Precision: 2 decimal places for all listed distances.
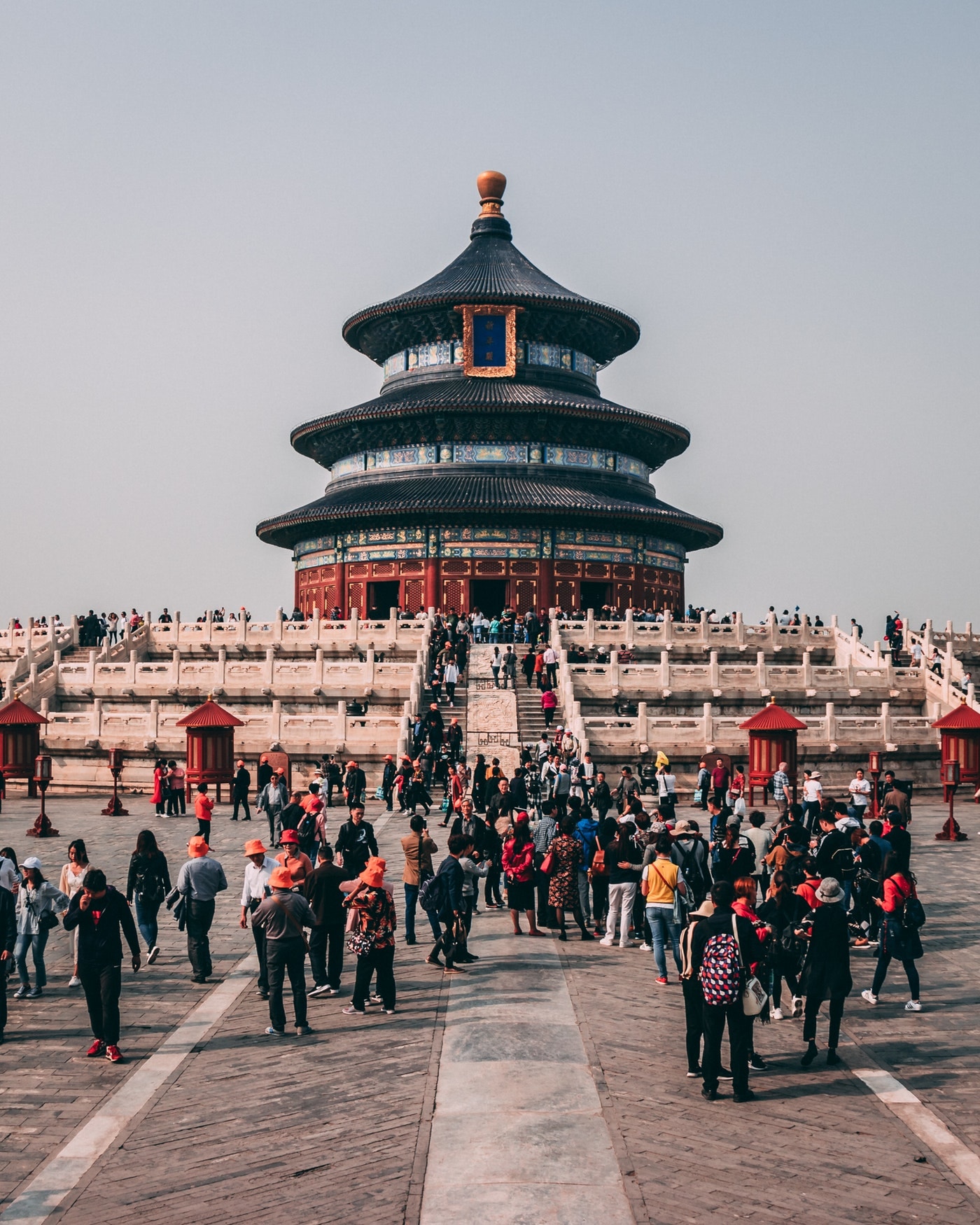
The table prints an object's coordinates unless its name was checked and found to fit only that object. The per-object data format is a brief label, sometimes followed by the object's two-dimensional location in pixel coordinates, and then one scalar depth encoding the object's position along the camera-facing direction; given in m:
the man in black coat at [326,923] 13.71
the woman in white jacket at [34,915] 13.92
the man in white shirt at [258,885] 13.70
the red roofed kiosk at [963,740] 28.88
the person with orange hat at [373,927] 12.90
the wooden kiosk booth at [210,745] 29.19
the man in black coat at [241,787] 27.17
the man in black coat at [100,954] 11.73
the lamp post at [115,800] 28.48
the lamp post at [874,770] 25.94
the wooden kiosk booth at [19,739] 29.77
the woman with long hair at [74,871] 13.81
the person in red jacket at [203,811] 20.69
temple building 51.66
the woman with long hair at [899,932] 13.11
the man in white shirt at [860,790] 23.70
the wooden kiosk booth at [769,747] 28.39
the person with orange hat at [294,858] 13.49
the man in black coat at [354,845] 15.40
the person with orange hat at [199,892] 14.02
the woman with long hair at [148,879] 14.66
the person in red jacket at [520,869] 16.36
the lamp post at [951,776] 25.73
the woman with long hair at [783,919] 12.43
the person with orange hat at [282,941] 12.39
